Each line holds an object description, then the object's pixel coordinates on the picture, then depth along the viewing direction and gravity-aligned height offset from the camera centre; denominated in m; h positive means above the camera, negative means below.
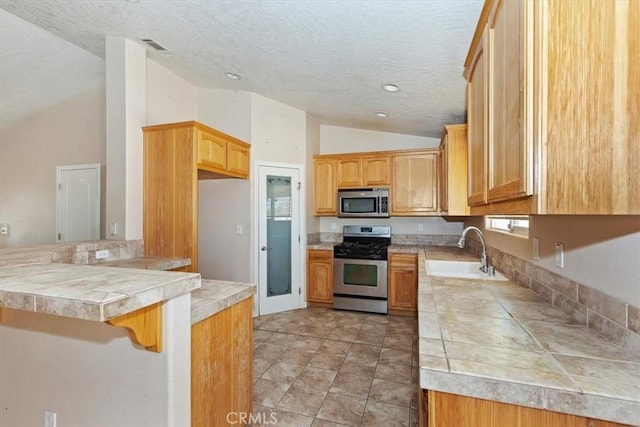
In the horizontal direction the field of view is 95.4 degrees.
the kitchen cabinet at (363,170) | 4.26 +0.63
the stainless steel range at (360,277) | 3.94 -0.90
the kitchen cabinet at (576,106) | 0.66 +0.26
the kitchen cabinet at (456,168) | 2.82 +0.43
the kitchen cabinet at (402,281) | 3.81 -0.91
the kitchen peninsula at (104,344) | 0.86 -0.55
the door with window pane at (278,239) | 3.89 -0.36
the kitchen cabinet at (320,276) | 4.18 -0.91
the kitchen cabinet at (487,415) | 0.75 -0.55
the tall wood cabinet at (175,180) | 2.88 +0.34
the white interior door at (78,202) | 3.94 +0.16
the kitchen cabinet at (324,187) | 4.49 +0.40
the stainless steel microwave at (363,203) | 4.21 +0.15
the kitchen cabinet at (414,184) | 4.04 +0.40
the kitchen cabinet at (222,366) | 1.30 -0.77
